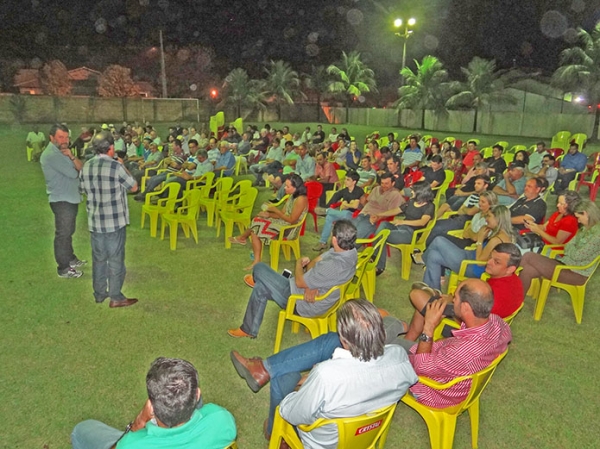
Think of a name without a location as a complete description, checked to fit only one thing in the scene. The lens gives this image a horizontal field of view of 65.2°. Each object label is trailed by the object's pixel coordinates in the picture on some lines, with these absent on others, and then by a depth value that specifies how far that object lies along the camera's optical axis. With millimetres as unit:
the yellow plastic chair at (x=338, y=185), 8623
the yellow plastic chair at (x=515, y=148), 12734
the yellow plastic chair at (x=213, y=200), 7445
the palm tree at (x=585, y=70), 24766
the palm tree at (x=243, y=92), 39719
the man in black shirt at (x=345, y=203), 6316
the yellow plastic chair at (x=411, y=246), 5632
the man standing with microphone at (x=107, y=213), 4281
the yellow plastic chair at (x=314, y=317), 3660
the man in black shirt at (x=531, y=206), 5434
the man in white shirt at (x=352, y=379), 2031
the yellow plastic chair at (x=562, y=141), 16466
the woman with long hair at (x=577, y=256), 4352
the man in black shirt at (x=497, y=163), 8984
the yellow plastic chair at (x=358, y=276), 4071
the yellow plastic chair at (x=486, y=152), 12462
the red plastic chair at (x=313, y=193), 7599
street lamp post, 26312
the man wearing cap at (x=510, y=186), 6884
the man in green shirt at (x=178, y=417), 1734
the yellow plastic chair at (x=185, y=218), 6457
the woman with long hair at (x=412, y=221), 5578
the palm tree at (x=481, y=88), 31203
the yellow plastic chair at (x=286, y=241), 5730
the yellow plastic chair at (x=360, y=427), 2023
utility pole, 30759
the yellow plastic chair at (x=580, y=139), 16297
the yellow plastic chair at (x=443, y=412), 2551
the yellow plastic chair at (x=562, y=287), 4484
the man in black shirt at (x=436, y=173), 8148
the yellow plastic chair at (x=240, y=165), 13081
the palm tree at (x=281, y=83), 41969
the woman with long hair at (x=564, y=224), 4859
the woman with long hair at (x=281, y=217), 5707
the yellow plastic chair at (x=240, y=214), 6684
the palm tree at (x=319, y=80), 43909
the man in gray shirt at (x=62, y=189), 4797
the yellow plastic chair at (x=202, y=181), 7930
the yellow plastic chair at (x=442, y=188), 7933
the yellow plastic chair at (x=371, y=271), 4746
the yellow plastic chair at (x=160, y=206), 6852
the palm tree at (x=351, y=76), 42031
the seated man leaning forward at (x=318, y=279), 3510
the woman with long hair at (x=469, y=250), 4559
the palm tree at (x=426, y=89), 34375
